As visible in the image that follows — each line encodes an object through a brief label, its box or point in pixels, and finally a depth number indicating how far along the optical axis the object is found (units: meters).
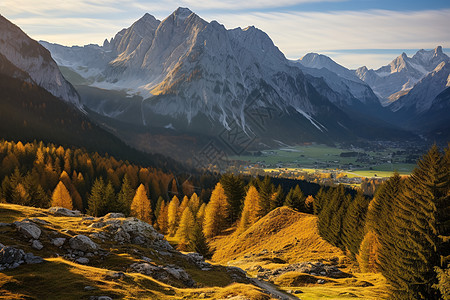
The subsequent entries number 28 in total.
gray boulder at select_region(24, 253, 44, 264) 29.00
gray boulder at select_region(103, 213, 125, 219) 53.81
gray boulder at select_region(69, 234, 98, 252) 36.31
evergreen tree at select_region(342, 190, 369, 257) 61.45
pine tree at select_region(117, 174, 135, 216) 83.12
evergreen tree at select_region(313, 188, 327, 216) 85.07
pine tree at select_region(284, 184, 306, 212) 94.53
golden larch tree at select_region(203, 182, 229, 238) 96.50
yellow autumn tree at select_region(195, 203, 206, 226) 101.94
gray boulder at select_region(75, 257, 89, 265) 33.80
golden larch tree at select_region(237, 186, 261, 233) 94.12
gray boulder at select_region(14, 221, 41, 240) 34.44
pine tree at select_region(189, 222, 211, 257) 69.00
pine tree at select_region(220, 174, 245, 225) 104.00
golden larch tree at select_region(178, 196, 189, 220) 106.62
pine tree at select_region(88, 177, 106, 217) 77.39
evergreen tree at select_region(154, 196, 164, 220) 111.15
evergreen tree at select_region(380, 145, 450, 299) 33.69
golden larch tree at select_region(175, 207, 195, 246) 89.24
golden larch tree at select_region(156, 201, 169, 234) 107.88
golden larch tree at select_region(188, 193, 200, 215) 109.00
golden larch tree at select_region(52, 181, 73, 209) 86.75
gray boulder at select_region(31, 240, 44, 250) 32.91
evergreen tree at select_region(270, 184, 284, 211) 100.22
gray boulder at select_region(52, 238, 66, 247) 35.14
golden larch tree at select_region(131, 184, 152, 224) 98.88
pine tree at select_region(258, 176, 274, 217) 100.38
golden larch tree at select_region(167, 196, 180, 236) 103.44
